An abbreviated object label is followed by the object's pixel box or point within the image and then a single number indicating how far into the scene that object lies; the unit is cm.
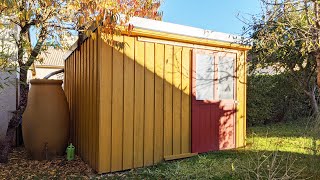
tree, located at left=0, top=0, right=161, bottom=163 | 362
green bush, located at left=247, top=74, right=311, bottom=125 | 877
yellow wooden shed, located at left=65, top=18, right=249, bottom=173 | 403
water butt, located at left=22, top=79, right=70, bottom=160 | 479
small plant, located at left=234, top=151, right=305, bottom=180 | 342
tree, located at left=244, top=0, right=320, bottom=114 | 333
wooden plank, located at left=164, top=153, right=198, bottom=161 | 460
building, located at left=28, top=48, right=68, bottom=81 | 1611
